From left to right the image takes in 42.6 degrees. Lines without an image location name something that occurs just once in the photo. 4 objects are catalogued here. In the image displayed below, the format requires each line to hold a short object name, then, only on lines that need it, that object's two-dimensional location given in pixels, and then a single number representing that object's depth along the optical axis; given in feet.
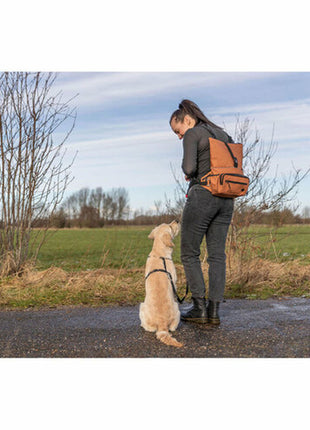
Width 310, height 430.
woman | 15.48
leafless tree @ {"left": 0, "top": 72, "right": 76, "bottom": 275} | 29.04
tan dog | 14.75
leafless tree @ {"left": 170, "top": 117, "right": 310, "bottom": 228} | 28.63
